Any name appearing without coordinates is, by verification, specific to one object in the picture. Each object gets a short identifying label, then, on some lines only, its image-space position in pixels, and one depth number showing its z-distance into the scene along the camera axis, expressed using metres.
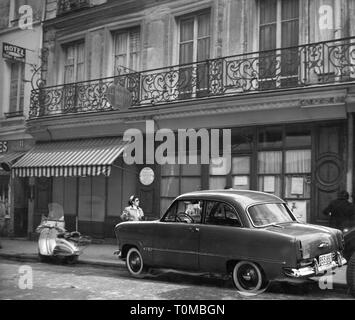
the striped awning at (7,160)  18.53
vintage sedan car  8.12
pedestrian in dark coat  11.70
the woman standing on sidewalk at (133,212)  12.80
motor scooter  12.56
